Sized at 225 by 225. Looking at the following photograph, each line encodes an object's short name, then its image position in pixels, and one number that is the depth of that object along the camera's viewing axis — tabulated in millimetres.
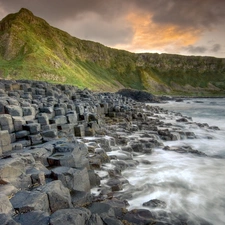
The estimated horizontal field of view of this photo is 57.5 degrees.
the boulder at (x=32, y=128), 8938
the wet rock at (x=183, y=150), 10330
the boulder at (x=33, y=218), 3437
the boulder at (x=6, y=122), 8531
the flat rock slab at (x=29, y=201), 3832
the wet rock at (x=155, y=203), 5551
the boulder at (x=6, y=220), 3100
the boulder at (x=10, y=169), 4832
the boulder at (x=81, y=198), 4879
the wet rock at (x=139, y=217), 4496
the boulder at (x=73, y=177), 5438
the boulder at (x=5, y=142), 7174
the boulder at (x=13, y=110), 9578
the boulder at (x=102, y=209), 4328
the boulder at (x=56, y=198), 4312
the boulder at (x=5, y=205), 3587
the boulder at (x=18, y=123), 9011
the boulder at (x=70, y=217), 3402
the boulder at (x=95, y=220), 3693
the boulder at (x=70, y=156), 6461
